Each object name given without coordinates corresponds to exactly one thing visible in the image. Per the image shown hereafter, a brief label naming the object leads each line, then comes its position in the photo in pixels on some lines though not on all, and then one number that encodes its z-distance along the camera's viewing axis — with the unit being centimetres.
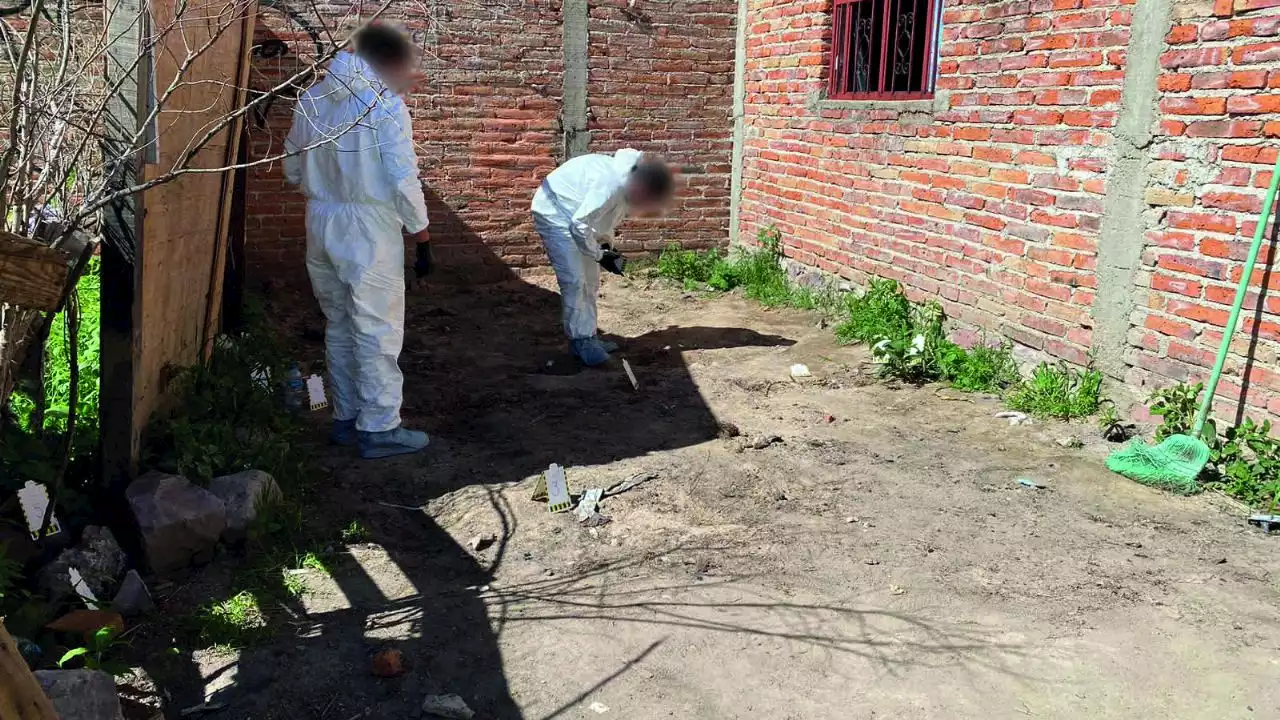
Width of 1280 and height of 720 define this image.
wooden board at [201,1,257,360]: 479
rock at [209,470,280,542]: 367
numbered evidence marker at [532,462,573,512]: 417
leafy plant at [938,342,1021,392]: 571
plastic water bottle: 542
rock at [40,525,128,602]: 318
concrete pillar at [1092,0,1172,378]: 468
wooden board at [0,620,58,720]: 158
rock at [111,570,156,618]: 322
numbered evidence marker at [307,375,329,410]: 529
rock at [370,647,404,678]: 291
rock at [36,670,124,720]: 225
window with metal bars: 654
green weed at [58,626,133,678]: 280
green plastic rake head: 415
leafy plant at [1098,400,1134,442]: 482
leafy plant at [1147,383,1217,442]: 451
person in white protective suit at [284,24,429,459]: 446
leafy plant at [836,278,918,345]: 655
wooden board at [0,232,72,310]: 160
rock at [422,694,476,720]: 272
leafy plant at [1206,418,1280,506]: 406
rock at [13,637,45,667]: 282
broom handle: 405
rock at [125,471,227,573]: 347
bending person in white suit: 618
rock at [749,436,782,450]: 488
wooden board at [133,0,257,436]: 361
